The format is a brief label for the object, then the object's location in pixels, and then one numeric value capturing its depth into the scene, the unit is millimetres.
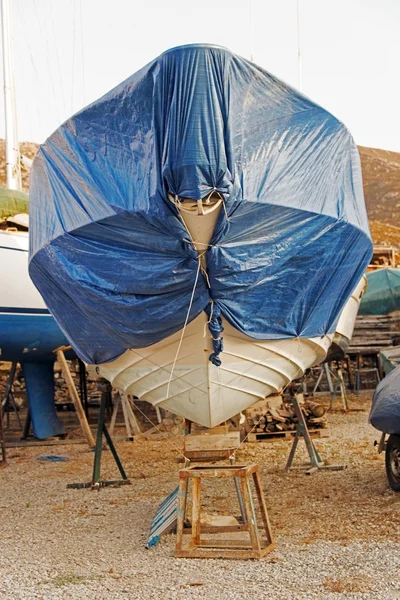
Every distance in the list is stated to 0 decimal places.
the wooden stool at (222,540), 5902
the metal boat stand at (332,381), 17438
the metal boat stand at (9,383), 14344
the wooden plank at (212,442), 7113
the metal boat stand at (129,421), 13834
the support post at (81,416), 13070
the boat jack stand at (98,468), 8945
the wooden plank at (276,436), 12909
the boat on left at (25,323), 13500
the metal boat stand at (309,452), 9523
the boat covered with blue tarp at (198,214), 6340
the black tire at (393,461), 7672
